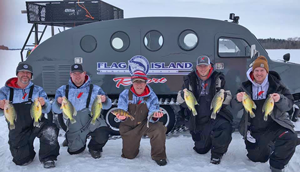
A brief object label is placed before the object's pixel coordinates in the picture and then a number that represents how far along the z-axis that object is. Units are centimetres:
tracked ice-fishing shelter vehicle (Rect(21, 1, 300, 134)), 559
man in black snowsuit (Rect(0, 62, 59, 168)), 388
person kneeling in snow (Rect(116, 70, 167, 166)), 406
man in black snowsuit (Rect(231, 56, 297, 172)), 362
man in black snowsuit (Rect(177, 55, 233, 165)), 419
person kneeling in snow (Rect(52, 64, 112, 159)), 426
